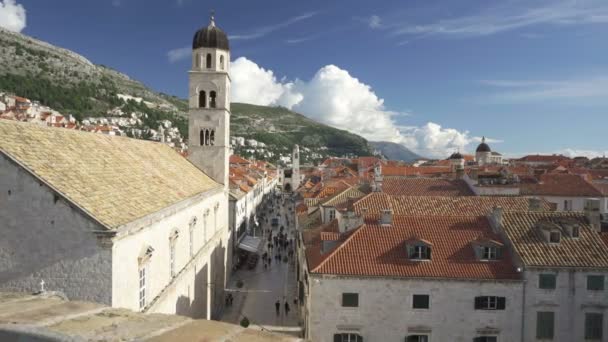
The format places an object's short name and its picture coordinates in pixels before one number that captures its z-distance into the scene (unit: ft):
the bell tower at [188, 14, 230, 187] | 116.98
